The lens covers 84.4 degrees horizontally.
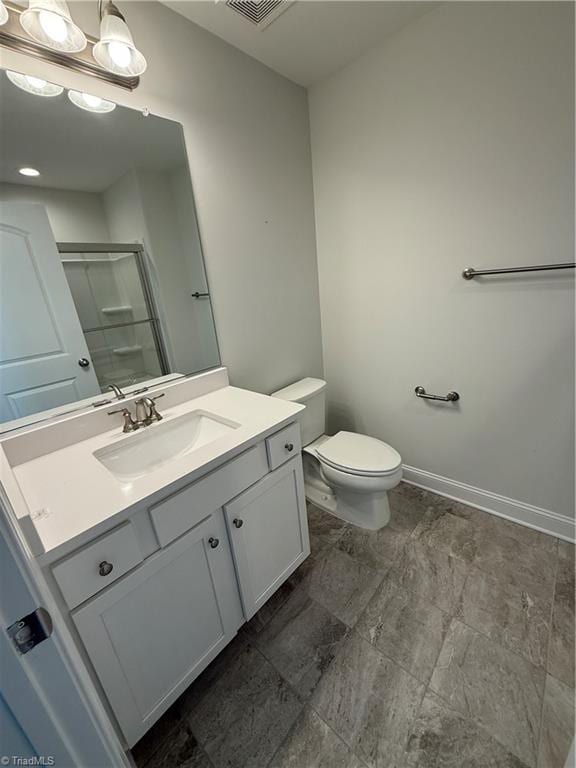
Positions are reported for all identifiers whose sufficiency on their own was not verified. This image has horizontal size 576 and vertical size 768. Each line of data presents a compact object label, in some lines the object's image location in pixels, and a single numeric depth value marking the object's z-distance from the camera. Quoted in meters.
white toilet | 1.56
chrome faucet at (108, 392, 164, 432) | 1.21
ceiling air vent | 1.21
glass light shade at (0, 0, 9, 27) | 0.85
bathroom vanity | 0.74
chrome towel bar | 1.27
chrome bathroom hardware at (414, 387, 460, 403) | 1.70
